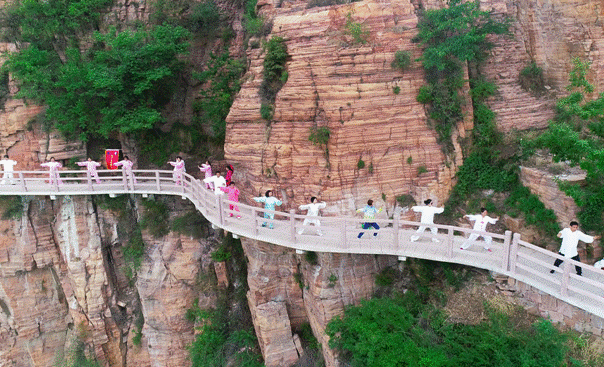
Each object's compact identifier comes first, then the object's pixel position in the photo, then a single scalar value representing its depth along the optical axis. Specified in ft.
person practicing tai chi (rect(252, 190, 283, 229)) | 41.45
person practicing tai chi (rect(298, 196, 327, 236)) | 38.78
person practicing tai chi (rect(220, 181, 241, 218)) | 44.09
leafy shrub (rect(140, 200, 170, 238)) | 58.75
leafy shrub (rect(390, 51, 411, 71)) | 40.52
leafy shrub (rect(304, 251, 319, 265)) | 43.47
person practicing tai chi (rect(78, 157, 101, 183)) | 53.52
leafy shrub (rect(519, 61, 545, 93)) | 45.62
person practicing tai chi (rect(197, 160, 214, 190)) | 50.75
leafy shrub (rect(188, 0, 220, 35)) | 57.41
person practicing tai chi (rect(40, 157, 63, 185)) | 53.42
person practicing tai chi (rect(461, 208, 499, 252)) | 34.73
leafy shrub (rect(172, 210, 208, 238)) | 56.95
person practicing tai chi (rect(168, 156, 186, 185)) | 51.26
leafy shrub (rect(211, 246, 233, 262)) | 55.31
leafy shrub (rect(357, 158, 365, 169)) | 41.39
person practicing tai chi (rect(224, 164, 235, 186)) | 50.23
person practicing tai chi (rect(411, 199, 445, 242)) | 36.99
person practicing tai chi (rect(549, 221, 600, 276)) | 30.74
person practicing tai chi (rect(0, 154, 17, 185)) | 55.36
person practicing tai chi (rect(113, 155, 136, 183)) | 52.75
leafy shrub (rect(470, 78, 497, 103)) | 44.11
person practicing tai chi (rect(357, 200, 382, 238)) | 38.47
